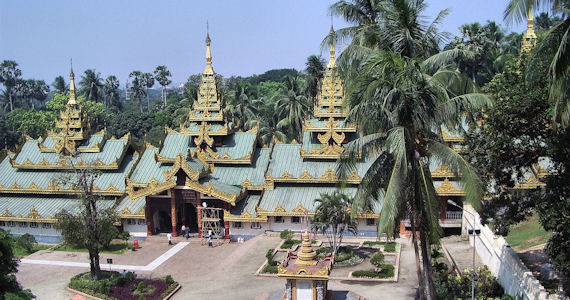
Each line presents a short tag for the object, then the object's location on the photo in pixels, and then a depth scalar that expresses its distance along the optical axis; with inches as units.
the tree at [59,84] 4562.0
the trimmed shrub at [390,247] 1441.3
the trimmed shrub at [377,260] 1318.0
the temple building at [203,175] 1578.5
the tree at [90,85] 4170.8
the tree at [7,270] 818.2
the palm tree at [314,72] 2667.3
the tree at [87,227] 1273.4
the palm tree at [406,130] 793.6
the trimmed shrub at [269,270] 1330.0
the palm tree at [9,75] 4298.7
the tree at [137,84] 4586.6
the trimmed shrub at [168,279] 1269.7
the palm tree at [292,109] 2477.9
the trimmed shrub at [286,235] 1555.1
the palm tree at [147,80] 4628.4
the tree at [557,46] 625.6
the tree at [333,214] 1321.4
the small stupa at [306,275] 1050.1
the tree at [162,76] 4699.8
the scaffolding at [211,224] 1594.5
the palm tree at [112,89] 4584.2
